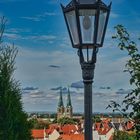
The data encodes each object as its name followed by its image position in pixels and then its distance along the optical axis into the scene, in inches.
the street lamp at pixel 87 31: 171.0
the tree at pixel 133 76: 214.7
